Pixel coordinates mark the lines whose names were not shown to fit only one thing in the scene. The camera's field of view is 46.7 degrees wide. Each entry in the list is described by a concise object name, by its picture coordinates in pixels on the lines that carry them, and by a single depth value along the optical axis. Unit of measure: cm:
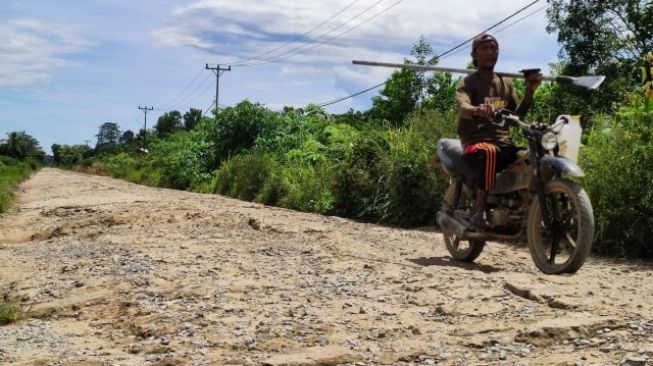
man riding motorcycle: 627
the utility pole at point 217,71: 5829
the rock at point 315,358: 373
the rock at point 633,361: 337
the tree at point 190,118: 7350
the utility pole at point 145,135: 8025
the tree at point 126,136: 9652
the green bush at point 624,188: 779
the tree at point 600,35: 1869
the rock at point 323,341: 405
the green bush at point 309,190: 1422
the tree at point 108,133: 13249
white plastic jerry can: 593
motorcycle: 566
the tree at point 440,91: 2103
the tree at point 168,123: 8262
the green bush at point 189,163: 2798
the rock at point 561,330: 391
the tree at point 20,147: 9544
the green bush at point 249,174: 1952
